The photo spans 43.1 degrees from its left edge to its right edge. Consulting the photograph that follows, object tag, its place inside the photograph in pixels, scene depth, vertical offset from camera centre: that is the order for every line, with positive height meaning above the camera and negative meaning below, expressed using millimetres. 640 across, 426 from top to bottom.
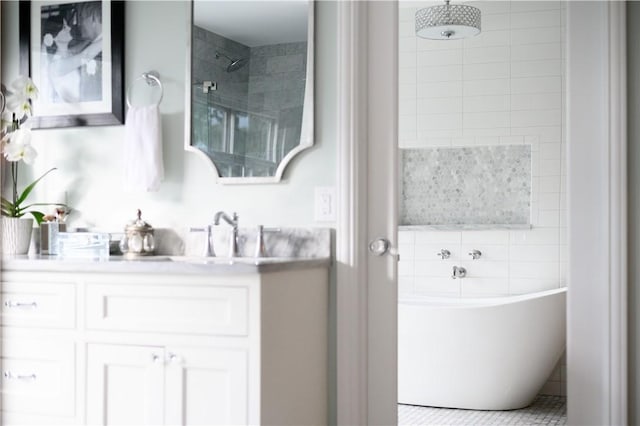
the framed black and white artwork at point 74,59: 2971 +566
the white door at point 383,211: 2695 +3
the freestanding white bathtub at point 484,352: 4137 -715
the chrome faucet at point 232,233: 2736 -74
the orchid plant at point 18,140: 2883 +254
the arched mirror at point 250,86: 2746 +435
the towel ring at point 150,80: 2914 +474
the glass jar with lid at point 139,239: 2832 -99
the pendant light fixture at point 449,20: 4273 +1019
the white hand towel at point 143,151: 2861 +212
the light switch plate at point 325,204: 2689 +25
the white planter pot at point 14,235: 2871 -89
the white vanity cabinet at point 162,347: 2234 -399
